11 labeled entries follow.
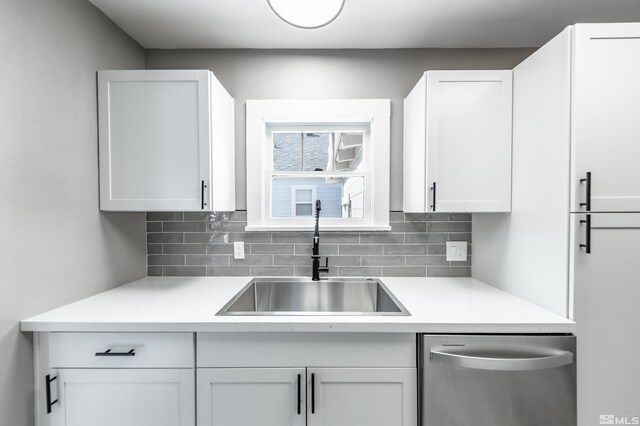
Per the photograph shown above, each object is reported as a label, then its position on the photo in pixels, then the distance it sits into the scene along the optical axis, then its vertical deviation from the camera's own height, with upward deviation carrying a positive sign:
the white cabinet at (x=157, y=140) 1.59 +0.35
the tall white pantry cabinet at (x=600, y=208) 1.21 -0.01
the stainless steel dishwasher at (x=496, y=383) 1.20 -0.69
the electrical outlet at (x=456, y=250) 2.00 -0.29
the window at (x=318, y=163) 1.99 +0.28
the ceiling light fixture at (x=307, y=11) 1.16 +0.75
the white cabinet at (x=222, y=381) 1.24 -0.70
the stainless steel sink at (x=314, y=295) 1.91 -0.56
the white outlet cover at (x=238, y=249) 2.02 -0.28
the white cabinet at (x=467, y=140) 1.62 +0.35
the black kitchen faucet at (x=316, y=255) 1.88 -0.31
